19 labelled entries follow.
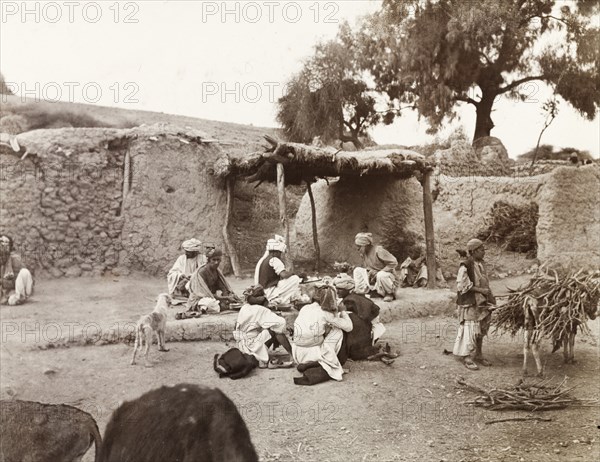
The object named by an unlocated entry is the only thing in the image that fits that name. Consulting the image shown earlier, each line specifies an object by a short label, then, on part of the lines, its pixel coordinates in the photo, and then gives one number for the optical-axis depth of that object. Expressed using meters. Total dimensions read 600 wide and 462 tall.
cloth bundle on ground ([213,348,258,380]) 5.31
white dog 5.52
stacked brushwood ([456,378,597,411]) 4.56
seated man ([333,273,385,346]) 5.88
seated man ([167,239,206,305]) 7.93
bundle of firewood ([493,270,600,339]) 5.15
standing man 5.65
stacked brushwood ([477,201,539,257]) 8.21
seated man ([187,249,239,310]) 7.11
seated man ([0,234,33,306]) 6.99
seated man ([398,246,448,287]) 8.61
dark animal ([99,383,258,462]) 3.11
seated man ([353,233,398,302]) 7.70
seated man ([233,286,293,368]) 5.73
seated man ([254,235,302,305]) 7.15
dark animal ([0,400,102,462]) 3.71
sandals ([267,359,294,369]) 5.62
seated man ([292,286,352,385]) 5.32
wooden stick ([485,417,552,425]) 4.34
